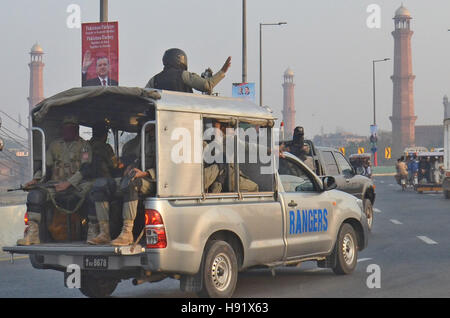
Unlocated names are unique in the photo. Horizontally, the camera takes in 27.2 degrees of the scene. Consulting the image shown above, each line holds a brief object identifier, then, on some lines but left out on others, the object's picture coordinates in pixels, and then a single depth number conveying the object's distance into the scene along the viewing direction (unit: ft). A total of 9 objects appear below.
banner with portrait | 53.42
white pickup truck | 30.50
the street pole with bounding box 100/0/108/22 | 58.34
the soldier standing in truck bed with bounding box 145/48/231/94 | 35.24
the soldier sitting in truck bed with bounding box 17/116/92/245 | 33.17
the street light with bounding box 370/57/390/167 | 263.90
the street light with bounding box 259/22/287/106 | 167.47
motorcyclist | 159.02
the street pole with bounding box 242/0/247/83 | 124.98
